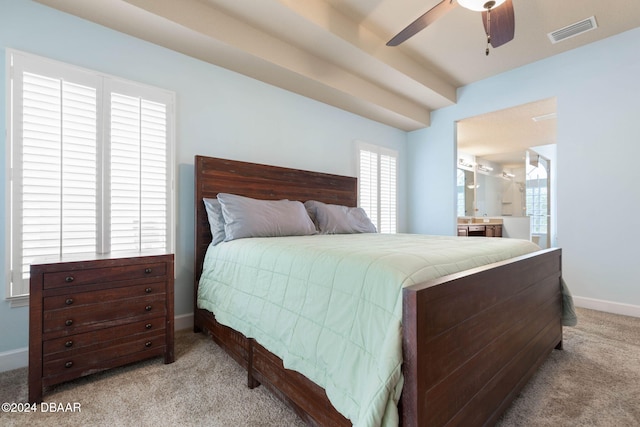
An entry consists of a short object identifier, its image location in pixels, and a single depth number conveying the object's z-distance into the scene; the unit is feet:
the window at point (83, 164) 6.25
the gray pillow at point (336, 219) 9.83
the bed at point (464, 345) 3.02
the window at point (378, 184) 13.75
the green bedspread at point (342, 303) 3.14
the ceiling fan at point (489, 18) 6.55
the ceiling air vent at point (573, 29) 9.18
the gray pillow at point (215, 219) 7.79
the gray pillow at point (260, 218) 7.58
